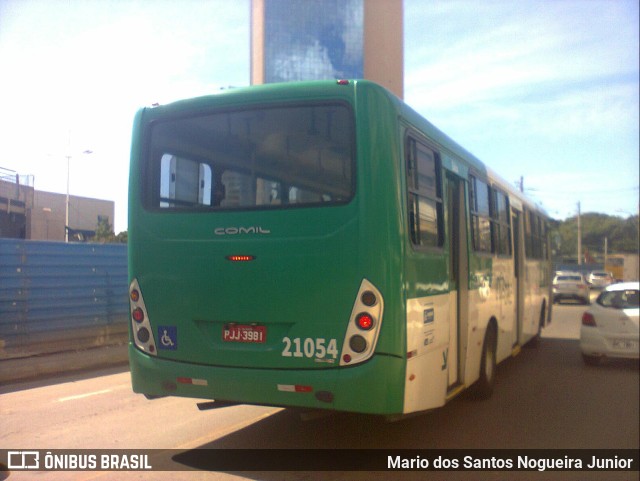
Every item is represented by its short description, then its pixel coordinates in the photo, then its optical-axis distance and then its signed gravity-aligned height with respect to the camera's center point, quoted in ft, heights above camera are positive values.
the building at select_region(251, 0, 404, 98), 330.54 +121.28
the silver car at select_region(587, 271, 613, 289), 168.90 -3.95
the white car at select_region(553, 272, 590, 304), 106.32 -3.79
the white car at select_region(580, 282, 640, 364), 35.58 -3.50
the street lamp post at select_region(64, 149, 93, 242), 61.87 +5.43
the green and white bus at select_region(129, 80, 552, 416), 16.85 +0.45
